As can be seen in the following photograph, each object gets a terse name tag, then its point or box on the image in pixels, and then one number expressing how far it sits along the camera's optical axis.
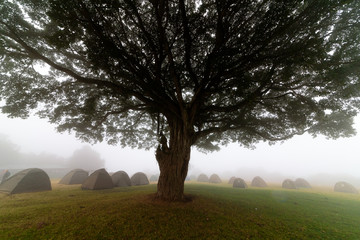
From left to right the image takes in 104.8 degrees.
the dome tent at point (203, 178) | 34.53
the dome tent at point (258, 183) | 27.33
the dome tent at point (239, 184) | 22.29
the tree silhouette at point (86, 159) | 58.16
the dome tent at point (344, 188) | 22.72
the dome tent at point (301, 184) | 27.80
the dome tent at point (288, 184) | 24.72
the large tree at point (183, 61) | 5.33
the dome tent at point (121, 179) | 16.92
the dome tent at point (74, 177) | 18.39
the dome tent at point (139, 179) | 19.81
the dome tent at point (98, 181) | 13.68
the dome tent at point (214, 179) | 31.81
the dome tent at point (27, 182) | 11.47
